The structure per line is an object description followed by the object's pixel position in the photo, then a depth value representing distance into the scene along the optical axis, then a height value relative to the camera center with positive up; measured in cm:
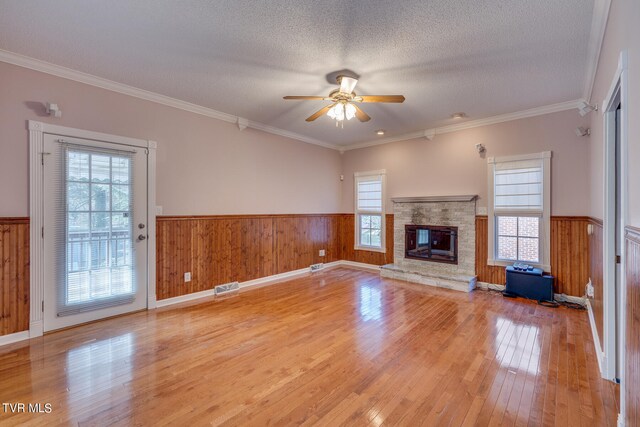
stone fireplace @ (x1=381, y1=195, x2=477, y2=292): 484 -49
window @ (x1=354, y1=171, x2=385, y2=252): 608 +9
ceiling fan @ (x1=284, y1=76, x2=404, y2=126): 306 +124
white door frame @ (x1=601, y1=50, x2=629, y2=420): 215 -20
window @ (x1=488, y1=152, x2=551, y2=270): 418 +8
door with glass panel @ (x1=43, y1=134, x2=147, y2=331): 304 -18
